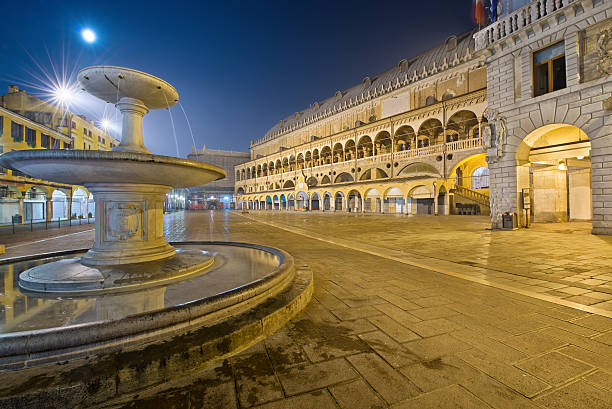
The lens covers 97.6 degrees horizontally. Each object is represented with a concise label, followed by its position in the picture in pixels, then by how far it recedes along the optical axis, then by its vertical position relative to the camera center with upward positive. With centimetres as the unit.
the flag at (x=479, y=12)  1853 +1358
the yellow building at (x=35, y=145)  2083 +541
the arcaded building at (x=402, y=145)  2536 +773
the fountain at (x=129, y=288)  183 -97
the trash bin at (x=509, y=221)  1173 -86
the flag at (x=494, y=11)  1340 +962
